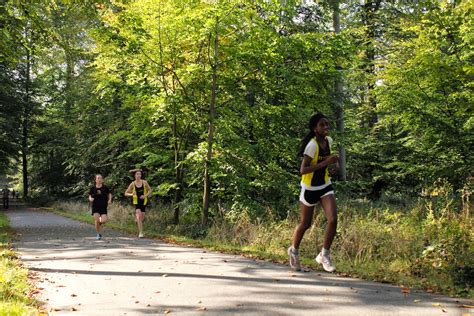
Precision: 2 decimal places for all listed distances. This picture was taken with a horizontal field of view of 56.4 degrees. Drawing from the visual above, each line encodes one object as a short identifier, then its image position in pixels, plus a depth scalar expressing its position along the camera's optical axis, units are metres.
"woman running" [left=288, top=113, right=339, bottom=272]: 5.92
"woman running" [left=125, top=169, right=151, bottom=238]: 12.44
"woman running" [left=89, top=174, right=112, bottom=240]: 12.45
